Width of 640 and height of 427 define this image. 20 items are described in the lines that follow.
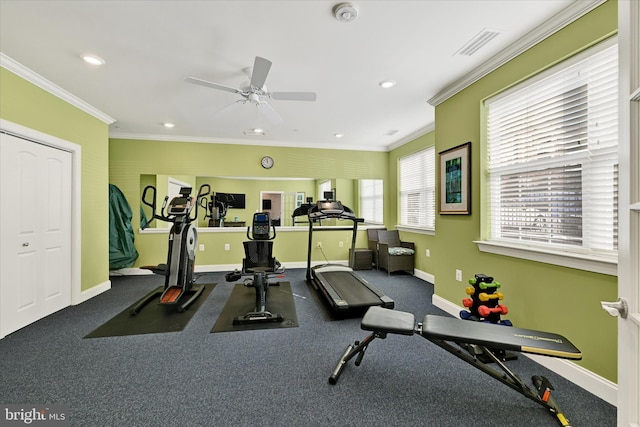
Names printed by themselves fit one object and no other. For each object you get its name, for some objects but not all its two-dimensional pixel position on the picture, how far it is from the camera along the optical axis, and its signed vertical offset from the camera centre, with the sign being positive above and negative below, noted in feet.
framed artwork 9.48 +1.27
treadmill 10.01 -3.35
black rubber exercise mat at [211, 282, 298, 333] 9.21 -3.93
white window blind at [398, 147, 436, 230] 15.32 +1.54
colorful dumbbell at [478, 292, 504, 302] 7.27 -2.30
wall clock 17.75 +3.44
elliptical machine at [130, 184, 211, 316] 10.95 -2.05
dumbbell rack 7.16 -2.61
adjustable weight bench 4.99 -2.53
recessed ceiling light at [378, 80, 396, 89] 9.70 +4.86
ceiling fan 7.20 +3.93
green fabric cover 14.92 -1.17
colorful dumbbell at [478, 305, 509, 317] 7.13 -2.64
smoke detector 6.04 +4.73
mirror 16.75 +1.27
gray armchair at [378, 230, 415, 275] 16.09 -2.69
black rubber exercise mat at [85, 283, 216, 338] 8.77 -3.94
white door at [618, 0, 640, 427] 2.68 -0.01
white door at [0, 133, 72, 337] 8.55 -0.69
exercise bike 9.58 -2.28
